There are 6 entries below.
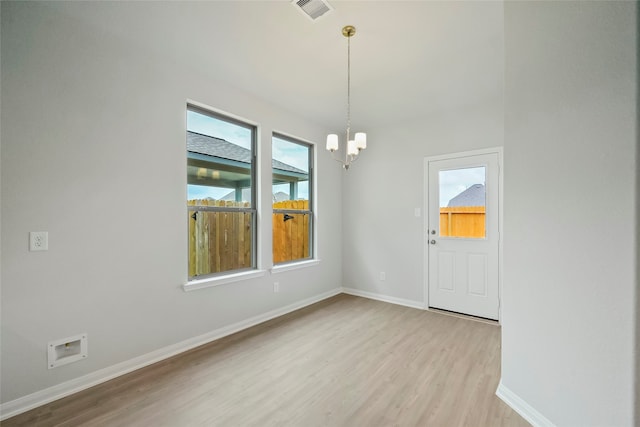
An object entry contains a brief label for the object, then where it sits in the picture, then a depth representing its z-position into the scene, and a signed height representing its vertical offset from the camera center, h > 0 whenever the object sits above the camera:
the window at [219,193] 2.84 +0.22
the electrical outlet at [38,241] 1.83 -0.19
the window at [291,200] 3.74 +0.19
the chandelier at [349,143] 2.41 +0.64
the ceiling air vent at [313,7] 1.84 +1.42
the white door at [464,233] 3.39 -0.27
